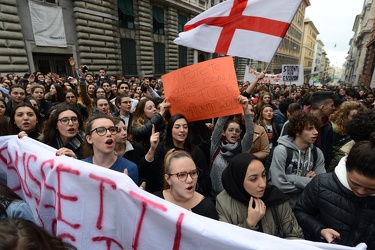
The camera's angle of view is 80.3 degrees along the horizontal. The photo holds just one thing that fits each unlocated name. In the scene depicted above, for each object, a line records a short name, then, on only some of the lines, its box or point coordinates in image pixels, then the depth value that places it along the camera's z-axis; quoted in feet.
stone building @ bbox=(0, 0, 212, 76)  31.42
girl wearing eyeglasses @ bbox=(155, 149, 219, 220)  5.36
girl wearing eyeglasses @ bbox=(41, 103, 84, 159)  8.14
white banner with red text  3.55
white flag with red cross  9.72
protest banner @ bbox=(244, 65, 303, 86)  41.45
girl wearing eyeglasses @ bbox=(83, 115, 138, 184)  6.55
